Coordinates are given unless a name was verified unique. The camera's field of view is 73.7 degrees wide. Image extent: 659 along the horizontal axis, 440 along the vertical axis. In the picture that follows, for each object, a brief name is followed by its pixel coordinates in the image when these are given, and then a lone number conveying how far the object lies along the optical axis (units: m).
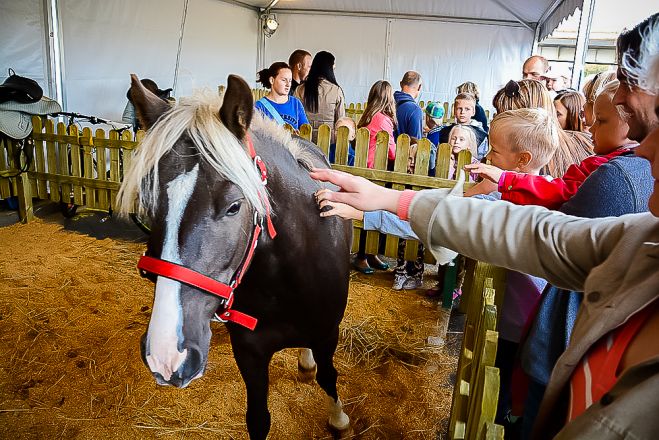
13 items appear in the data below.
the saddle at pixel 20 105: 4.89
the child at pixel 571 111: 3.35
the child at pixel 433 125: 4.14
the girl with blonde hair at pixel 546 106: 2.28
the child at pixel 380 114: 4.25
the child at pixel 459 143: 3.95
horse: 1.23
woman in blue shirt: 4.03
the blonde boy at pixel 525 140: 2.06
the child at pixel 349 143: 4.50
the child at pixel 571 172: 1.49
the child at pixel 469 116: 4.32
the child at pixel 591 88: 2.28
